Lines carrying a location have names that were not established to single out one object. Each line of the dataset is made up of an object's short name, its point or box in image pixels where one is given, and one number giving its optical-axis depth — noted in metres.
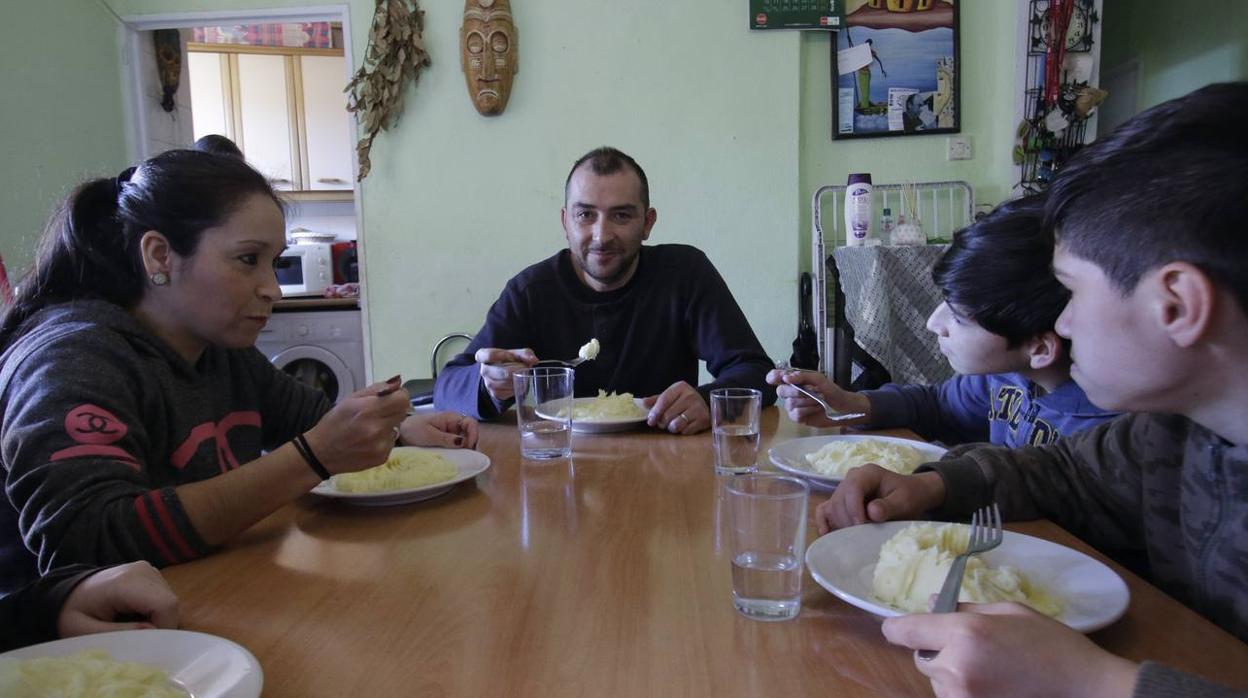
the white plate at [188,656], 0.59
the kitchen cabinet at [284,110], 5.33
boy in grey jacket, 0.57
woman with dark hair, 0.93
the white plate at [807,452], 1.16
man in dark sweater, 2.21
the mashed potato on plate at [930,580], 0.71
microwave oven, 4.71
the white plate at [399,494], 1.09
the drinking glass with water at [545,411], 1.37
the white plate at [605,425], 1.57
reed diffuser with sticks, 3.30
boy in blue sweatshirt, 1.31
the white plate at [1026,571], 0.69
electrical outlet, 3.52
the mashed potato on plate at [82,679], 0.55
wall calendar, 3.42
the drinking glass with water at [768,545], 0.74
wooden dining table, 0.63
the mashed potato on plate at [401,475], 1.12
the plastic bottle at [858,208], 3.27
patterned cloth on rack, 2.97
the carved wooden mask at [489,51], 3.47
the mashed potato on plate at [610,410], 1.61
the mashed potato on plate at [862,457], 1.17
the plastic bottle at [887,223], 3.49
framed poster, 3.44
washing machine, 4.27
